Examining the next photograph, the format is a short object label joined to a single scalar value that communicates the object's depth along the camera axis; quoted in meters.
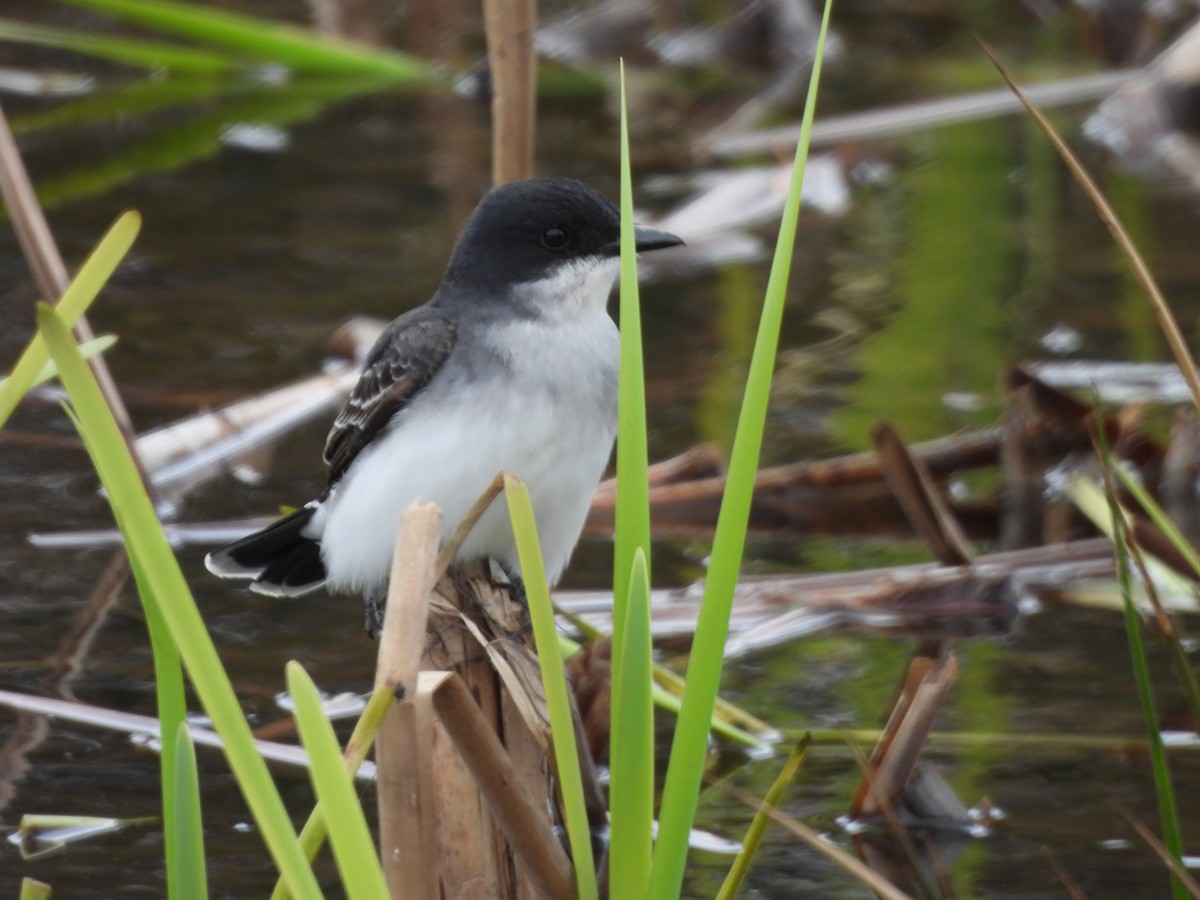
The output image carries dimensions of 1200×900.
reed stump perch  5.96
